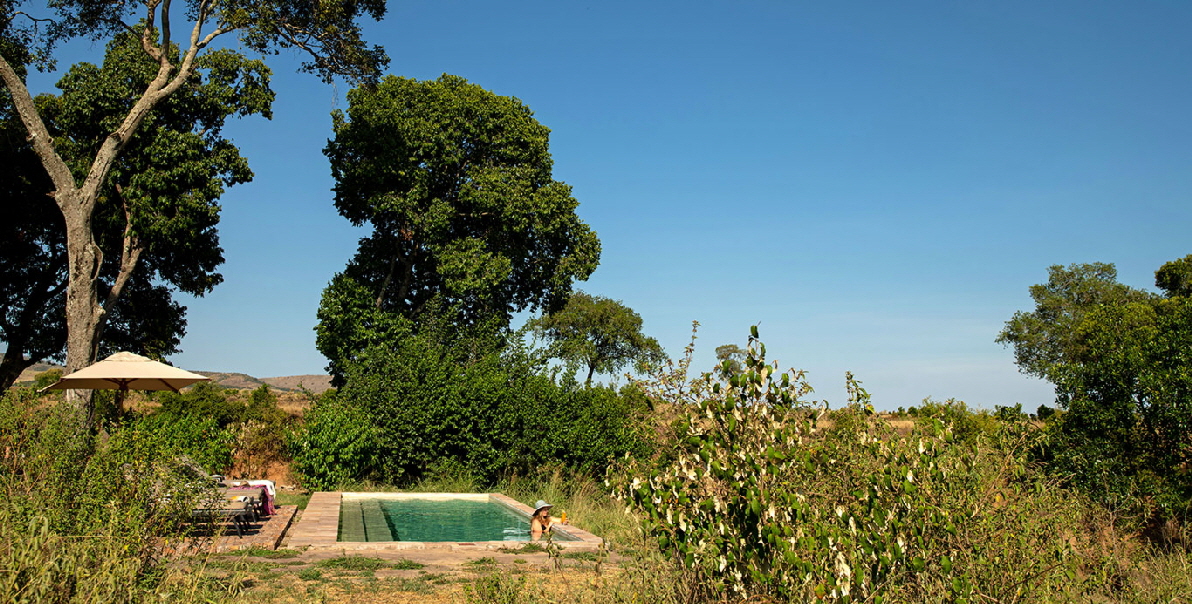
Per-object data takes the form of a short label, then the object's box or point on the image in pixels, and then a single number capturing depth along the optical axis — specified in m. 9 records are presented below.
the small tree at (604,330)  45.75
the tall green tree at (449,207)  21.39
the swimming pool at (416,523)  9.90
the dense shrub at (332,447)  15.48
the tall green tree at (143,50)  16.34
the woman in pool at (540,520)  10.73
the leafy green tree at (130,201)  18.73
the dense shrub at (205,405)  21.39
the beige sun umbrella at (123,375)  12.56
